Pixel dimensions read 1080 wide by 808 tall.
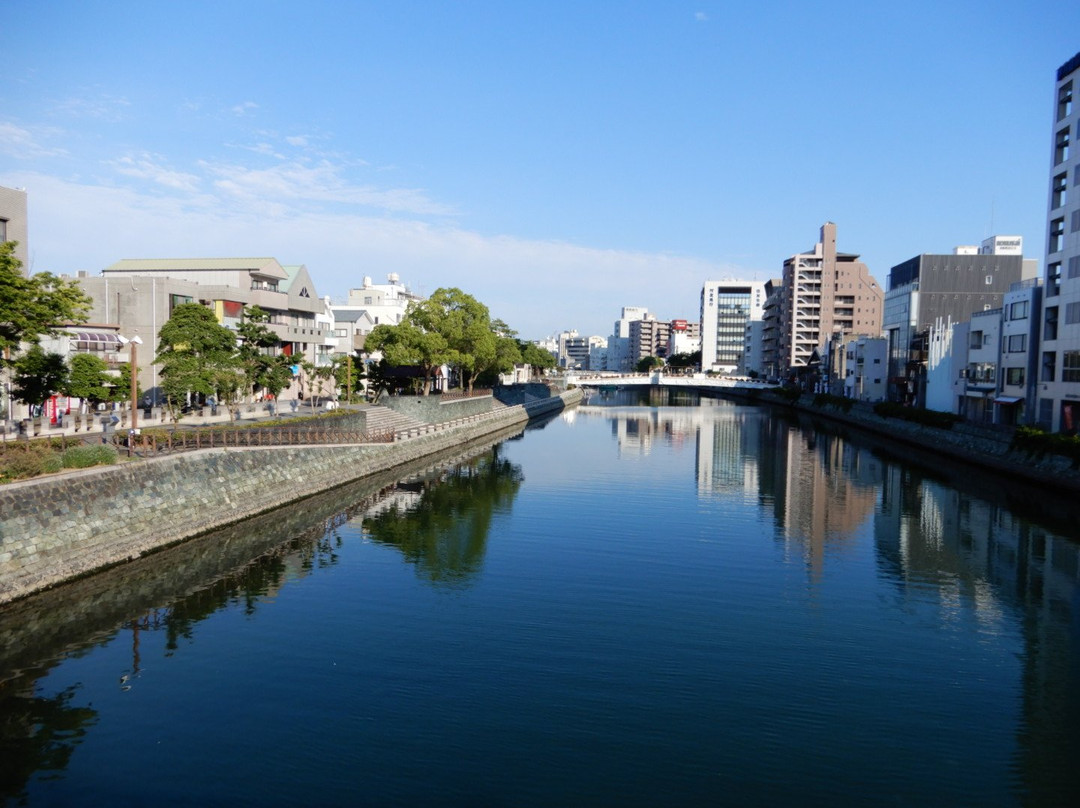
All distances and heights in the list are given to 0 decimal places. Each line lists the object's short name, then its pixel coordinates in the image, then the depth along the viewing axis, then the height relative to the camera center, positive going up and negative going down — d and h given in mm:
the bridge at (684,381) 122438 +200
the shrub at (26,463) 20828 -2797
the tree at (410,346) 60125 +2408
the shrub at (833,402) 88688 -2022
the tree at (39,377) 33312 -507
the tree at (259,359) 43969 +753
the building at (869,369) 89419 +2214
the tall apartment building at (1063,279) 46250 +7284
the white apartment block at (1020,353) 52250 +2740
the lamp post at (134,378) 28547 -377
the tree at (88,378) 37219 -557
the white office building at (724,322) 190125 +15739
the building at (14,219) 36219 +7187
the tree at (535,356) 135562 +4167
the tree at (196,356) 37469 +745
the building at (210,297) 48938 +5337
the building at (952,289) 79250 +10699
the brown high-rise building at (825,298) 135500 +16069
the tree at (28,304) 24672 +2154
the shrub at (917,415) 58616 -2313
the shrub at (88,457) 23156 -2828
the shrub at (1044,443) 39812 -2918
